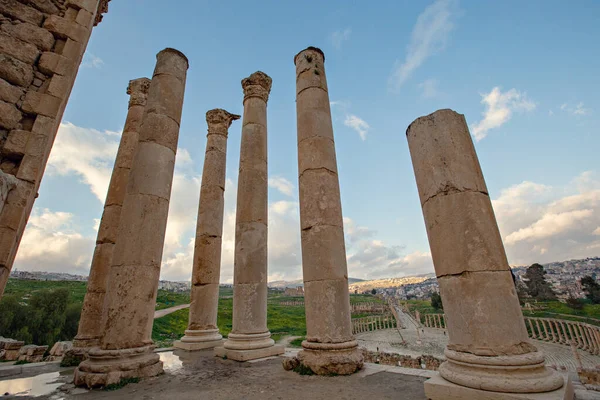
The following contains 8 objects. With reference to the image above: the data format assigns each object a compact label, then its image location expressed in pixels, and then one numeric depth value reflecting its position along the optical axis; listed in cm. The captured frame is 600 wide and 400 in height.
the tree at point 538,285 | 8669
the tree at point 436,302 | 8988
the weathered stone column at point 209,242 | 1499
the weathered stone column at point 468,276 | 523
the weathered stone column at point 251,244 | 1179
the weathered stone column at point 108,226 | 1298
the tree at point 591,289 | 7375
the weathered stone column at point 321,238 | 894
